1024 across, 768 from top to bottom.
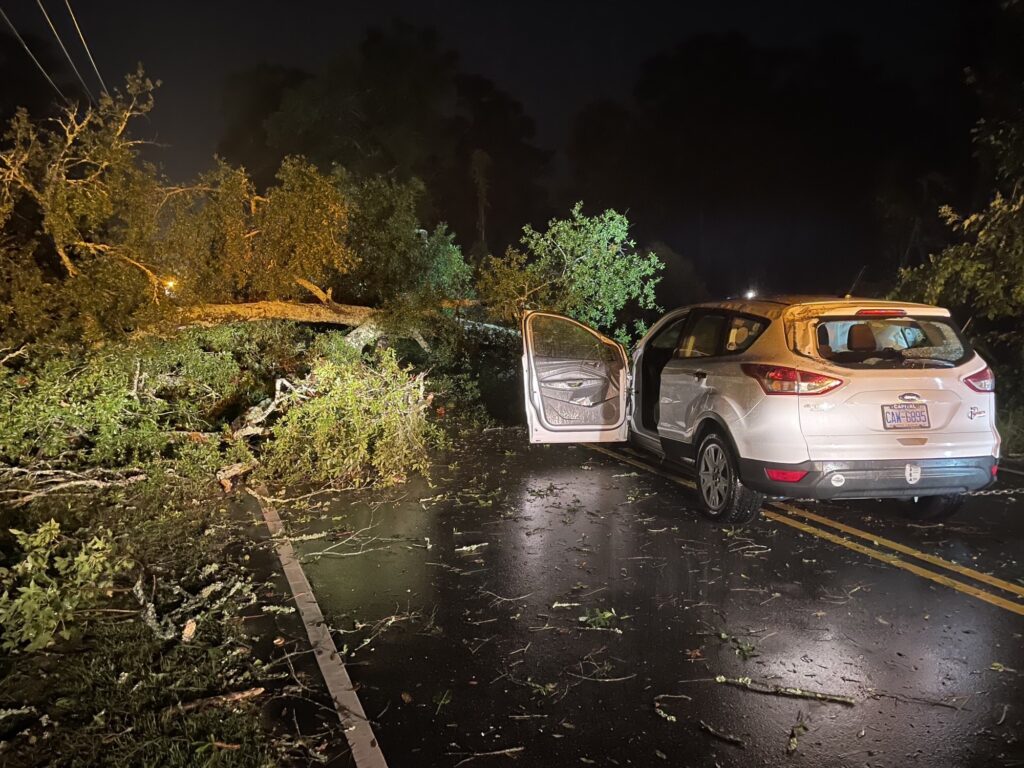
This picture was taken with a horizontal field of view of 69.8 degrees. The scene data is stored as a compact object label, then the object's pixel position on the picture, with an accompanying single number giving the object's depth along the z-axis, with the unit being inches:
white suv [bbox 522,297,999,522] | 195.5
